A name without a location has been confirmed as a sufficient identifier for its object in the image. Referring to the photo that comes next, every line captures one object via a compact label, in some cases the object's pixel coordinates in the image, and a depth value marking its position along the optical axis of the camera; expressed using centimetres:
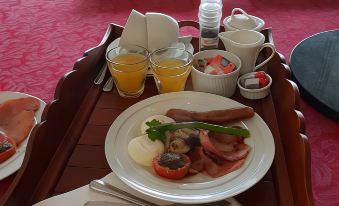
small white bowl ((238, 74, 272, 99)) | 84
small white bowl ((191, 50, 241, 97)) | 82
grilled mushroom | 69
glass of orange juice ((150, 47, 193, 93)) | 83
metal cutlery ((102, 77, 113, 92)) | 91
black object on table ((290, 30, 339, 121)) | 86
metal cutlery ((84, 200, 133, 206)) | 59
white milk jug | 86
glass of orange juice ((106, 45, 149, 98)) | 84
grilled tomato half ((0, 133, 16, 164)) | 70
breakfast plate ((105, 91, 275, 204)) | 60
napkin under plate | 61
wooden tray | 63
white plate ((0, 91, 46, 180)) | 68
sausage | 74
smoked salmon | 77
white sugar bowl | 98
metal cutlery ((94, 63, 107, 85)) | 92
